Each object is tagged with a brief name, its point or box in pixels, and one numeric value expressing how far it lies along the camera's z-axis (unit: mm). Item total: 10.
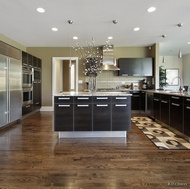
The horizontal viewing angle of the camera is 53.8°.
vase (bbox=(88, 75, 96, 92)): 4723
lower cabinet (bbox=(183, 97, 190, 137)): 3588
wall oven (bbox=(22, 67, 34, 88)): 5973
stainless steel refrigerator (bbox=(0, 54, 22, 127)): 4625
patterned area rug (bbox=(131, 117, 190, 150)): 3441
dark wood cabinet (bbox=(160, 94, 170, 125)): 4591
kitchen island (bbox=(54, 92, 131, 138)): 3893
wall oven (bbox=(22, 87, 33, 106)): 6086
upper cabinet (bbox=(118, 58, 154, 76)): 7508
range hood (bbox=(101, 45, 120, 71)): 7467
